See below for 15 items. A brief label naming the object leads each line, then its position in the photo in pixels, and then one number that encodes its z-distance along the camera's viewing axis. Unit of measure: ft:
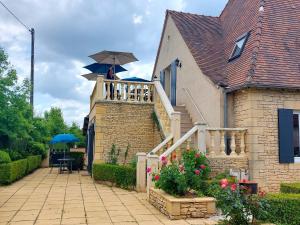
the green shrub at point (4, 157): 31.94
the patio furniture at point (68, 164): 45.97
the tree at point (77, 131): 84.41
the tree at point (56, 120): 89.91
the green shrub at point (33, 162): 42.71
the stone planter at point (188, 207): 17.85
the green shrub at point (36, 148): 52.67
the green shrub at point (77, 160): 50.85
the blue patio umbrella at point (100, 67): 42.20
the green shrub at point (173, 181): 19.05
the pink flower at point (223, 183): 14.83
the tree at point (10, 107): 38.51
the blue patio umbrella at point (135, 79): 39.90
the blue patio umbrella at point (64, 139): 46.53
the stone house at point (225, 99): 26.48
